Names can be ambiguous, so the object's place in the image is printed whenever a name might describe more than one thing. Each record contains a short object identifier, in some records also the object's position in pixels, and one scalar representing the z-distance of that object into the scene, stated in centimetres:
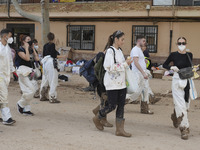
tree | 1349
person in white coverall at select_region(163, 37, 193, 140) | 590
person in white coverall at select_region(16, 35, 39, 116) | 725
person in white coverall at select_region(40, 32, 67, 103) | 920
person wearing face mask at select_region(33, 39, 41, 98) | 964
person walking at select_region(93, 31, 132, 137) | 572
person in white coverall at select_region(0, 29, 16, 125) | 647
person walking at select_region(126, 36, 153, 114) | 763
